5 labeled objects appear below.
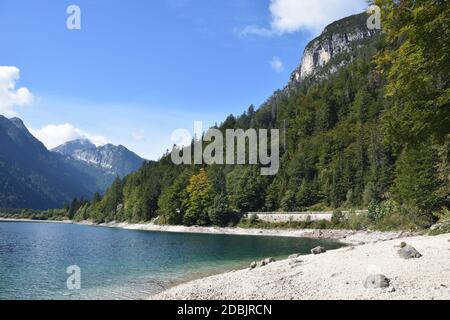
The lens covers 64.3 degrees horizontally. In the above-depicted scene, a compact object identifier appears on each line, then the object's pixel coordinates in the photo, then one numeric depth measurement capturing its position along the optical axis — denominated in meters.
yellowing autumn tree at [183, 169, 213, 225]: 103.69
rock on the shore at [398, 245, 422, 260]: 20.41
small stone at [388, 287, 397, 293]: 14.19
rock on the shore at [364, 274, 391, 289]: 14.96
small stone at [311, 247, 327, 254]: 33.50
